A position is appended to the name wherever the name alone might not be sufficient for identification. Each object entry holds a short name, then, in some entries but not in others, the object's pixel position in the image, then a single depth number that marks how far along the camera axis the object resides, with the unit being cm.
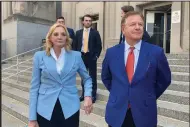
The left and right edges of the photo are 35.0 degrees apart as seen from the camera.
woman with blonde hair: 268
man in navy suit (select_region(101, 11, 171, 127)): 228
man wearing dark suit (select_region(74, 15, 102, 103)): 550
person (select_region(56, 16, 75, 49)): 571
